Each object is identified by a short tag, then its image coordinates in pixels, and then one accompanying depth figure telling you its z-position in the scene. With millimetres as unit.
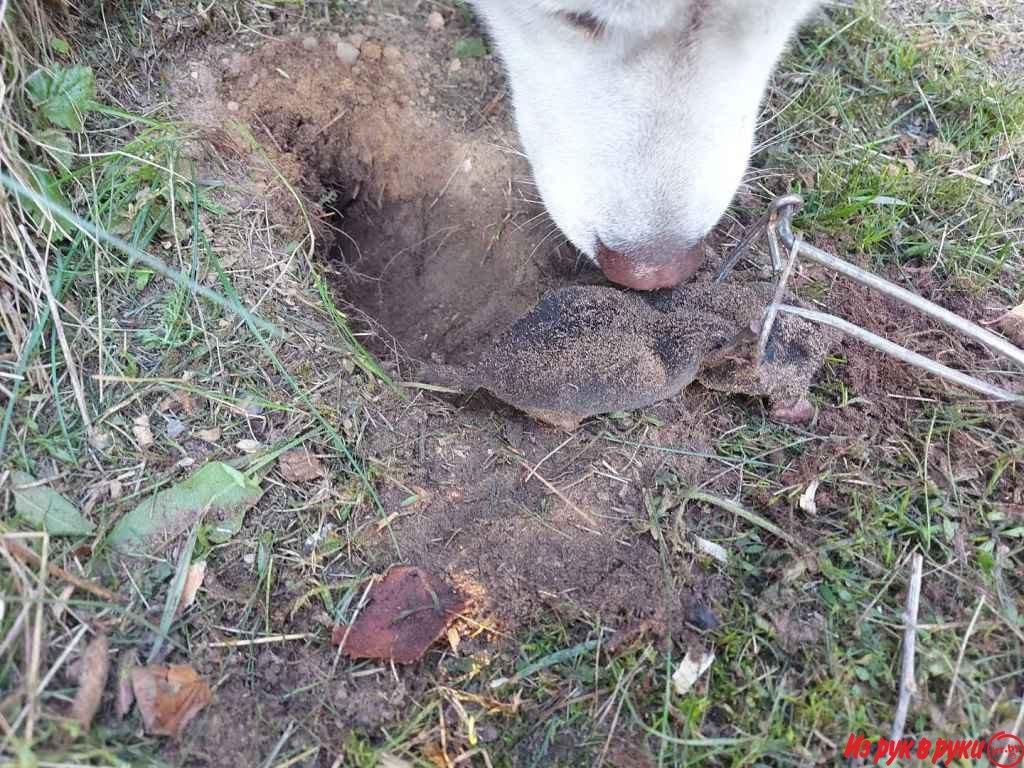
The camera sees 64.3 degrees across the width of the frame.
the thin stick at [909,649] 214
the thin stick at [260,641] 223
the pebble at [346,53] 360
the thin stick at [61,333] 249
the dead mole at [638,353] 263
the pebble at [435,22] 381
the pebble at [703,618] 235
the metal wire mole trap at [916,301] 232
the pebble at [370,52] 364
